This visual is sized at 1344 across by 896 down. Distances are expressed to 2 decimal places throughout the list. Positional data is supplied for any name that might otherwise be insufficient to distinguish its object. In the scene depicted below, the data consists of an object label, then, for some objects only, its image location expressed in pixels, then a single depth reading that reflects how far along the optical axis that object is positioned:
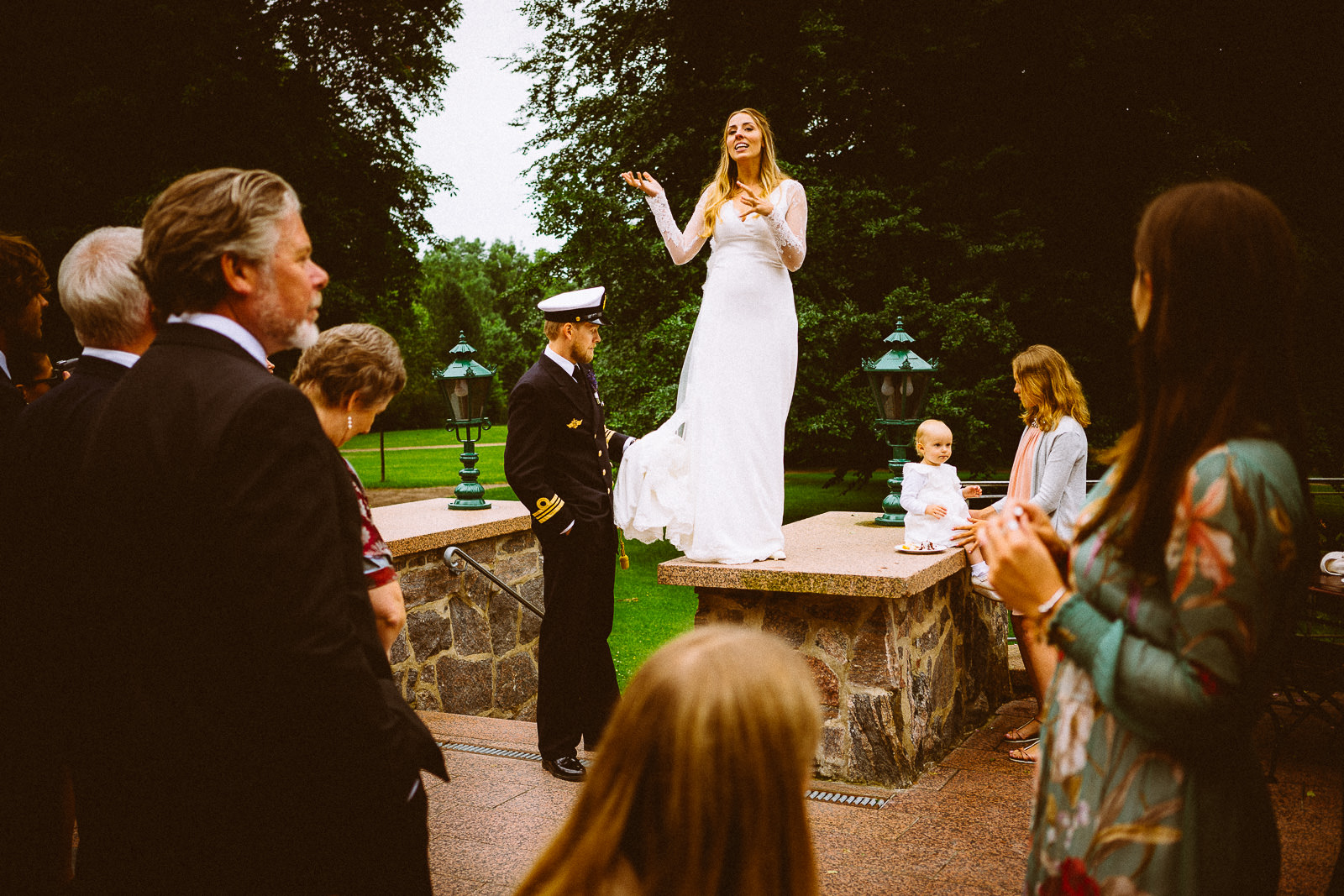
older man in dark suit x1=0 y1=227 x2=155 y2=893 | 2.32
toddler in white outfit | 4.64
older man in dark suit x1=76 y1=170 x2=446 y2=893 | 1.57
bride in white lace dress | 4.35
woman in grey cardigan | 4.59
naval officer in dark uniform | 4.43
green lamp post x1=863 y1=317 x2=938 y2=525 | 5.84
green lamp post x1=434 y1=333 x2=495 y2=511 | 6.87
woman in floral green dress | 1.38
